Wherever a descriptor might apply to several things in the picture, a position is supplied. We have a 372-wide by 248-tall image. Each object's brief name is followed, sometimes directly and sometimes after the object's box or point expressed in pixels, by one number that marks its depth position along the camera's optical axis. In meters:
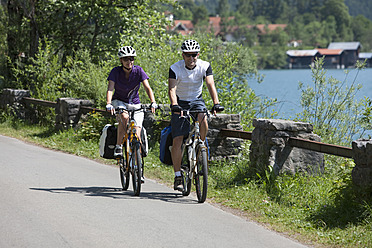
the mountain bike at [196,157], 15.08
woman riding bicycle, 16.75
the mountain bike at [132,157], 15.87
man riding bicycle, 15.65
